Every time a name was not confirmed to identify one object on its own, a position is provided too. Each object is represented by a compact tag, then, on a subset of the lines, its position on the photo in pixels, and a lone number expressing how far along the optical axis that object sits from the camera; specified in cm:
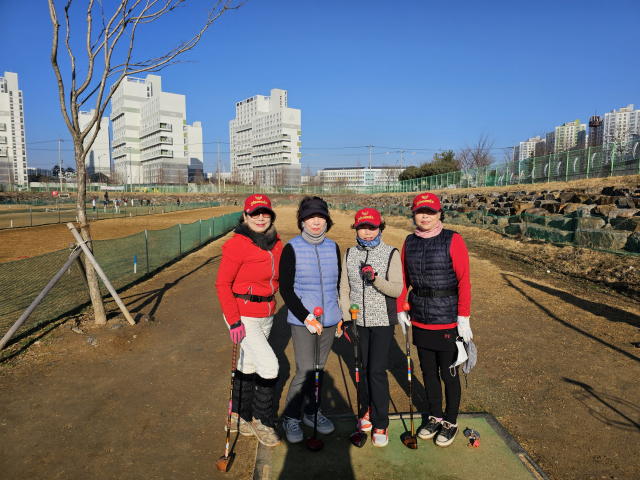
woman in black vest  298
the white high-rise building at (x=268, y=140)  13375
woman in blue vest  294
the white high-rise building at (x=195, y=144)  14912
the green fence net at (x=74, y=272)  661
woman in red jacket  298
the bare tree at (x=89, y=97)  582
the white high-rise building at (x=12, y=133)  10191
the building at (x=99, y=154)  13925
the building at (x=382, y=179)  19249
